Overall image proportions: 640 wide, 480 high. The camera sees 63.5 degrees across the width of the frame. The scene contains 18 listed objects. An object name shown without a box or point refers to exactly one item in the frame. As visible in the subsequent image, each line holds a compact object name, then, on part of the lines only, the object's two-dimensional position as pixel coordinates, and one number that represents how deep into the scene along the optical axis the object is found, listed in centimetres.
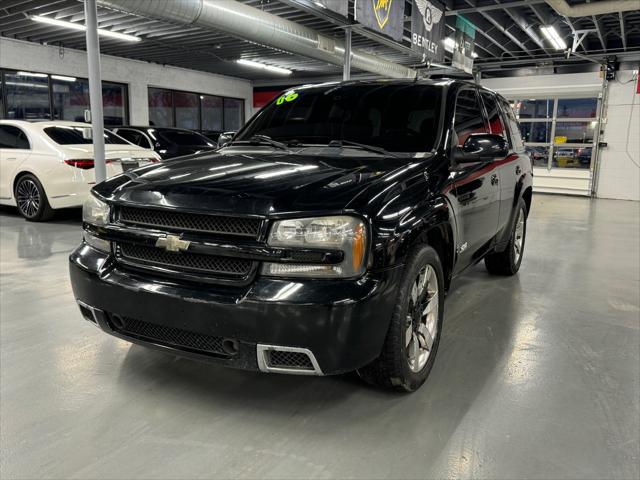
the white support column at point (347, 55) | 909
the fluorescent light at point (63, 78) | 1316
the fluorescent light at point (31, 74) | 1247
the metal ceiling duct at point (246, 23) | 648
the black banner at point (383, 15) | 679
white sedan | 669
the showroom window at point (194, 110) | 1608
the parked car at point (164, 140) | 874
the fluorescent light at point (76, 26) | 1012
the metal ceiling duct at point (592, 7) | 796
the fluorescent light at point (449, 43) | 1123
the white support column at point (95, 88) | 550
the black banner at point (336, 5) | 668
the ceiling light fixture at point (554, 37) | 1063
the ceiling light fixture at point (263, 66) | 1455
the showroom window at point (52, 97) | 1240
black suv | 188
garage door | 1414
